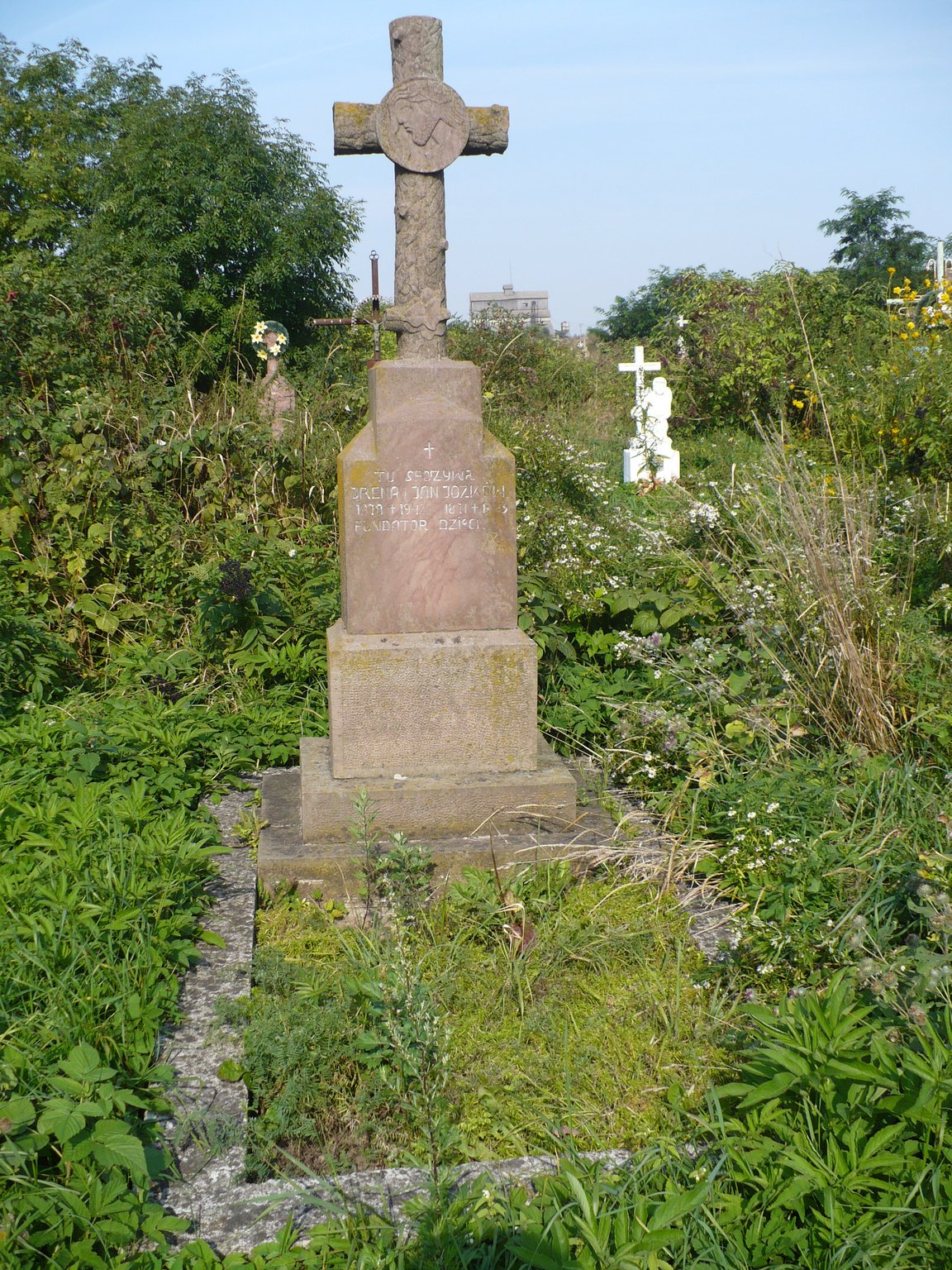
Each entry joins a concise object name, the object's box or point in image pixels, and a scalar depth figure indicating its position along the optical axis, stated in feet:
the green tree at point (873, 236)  98.63
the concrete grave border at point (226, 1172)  6.59
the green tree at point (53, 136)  77.41
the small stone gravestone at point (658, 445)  32.71
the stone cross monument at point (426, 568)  11.94
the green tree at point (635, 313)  108.98
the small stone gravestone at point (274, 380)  22.59
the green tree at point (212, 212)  49.70
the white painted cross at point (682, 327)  46.05
